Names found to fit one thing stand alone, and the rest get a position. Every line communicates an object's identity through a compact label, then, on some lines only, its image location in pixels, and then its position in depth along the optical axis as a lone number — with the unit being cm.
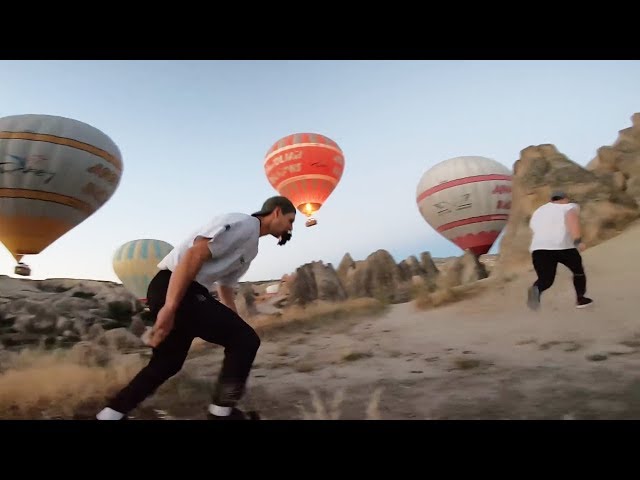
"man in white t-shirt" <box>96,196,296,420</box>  271
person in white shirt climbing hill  508
